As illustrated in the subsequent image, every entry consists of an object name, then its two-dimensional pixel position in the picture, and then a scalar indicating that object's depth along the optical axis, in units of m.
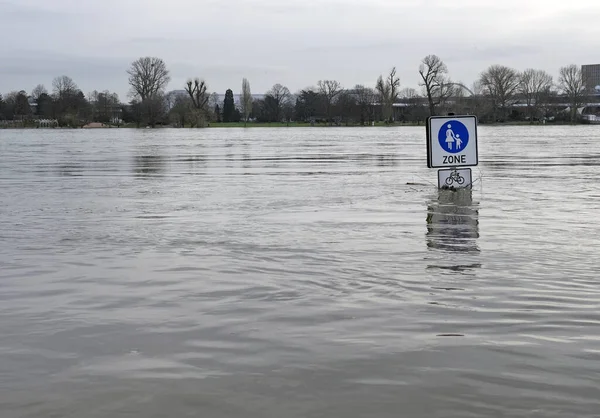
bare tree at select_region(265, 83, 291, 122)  169.12
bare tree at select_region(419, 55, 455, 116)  158.25
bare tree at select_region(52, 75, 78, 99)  158.05
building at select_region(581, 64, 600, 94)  159.30
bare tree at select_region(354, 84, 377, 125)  156.35
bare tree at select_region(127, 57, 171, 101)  153.50
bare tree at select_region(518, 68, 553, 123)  150.50
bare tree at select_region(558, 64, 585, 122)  147.88
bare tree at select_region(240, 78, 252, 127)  166.75
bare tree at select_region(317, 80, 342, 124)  168.00
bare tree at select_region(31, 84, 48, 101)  180.18
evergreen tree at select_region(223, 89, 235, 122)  170.50
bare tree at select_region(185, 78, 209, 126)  166.62
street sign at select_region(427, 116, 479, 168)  14.27
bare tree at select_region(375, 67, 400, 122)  161.12
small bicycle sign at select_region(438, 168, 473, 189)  14.91
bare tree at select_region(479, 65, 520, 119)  150.62
